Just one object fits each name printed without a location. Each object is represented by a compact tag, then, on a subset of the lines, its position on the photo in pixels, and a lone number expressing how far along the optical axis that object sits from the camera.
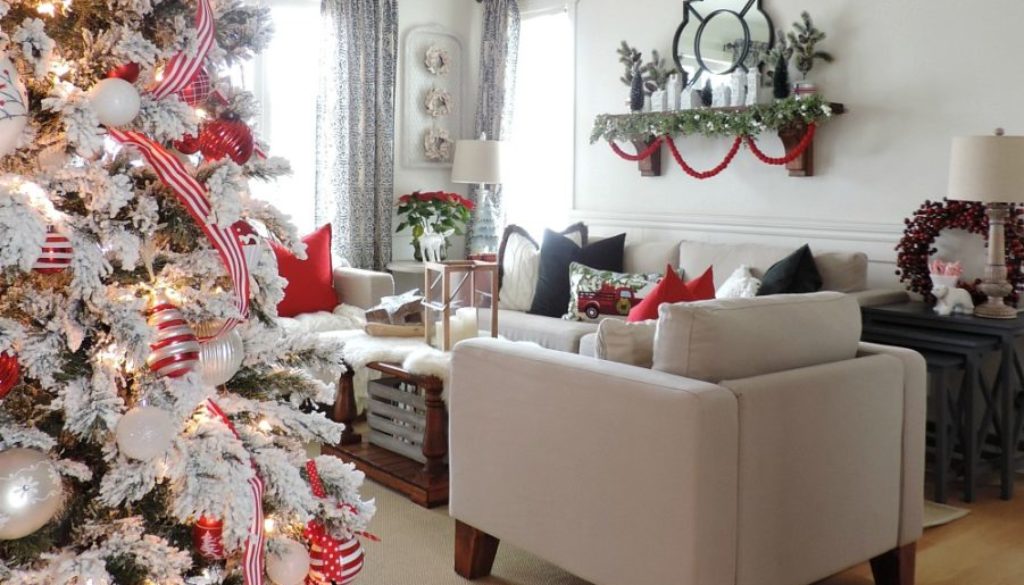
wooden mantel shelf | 4.81
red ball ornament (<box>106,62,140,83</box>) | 1.48
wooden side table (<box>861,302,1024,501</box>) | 3.78
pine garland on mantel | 4.72
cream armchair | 2.31
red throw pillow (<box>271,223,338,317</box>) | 5.27
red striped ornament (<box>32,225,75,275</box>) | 1.37
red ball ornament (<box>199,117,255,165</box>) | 1.64
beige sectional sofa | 4.49
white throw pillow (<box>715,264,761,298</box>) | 4.51
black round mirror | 5.16
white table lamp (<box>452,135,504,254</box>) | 6.00
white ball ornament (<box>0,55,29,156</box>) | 1.33
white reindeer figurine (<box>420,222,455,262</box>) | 6.00
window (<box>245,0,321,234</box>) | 5.95
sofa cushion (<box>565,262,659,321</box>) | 4.97
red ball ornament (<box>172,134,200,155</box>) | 1.64
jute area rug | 2.97
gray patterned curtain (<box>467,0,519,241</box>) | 6.61
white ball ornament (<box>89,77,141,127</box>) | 1.43
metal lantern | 3.96
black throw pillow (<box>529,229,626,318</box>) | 5.33
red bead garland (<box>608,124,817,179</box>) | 4.86
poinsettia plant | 6.17
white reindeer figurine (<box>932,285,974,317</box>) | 3.98
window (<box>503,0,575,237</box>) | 6.43
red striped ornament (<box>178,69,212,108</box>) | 1.62
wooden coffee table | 3.63
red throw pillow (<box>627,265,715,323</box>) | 4.06
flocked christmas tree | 1.38
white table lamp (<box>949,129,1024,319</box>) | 3.75
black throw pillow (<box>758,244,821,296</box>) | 4.42
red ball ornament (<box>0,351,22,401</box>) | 1.37
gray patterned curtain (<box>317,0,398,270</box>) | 6.05
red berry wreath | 4.12
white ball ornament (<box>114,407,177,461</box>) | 1.42
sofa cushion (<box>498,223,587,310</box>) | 5.48
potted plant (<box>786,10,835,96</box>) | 4.85
